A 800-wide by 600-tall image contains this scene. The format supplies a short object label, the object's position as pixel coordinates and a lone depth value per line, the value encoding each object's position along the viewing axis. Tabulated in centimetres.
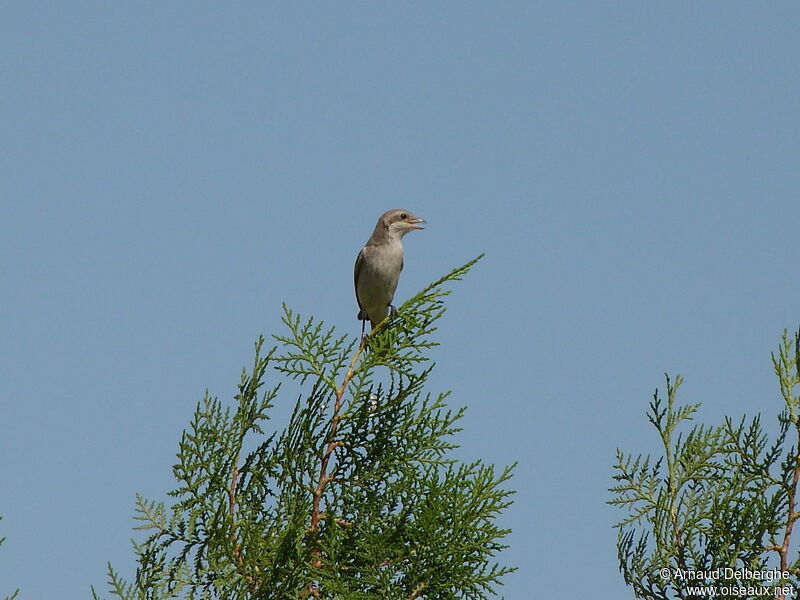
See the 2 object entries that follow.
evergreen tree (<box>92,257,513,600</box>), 1210
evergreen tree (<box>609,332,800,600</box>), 1245
